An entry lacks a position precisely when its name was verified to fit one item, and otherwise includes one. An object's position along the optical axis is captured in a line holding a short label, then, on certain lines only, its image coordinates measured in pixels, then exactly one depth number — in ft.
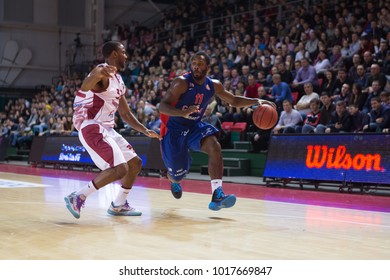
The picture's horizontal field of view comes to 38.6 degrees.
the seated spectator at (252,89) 42.93
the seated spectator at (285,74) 44.27
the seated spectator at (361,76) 37.24
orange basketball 21.45
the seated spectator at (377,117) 31.96
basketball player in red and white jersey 18.38
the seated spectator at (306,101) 38.78
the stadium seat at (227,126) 44.82
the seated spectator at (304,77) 42.10
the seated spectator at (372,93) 34.30
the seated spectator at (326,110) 35.32
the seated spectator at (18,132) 70.64
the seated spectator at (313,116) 35.73
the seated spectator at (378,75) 35.27
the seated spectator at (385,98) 33.01
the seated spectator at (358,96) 35.17
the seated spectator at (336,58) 41.89
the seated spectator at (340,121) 33.22
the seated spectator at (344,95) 36.09
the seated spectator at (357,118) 32.91
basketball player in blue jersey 20.21
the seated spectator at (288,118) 37.08
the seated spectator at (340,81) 38.34
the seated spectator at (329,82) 39.37
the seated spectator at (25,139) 68.80
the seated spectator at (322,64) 42.68
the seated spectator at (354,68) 38.58
